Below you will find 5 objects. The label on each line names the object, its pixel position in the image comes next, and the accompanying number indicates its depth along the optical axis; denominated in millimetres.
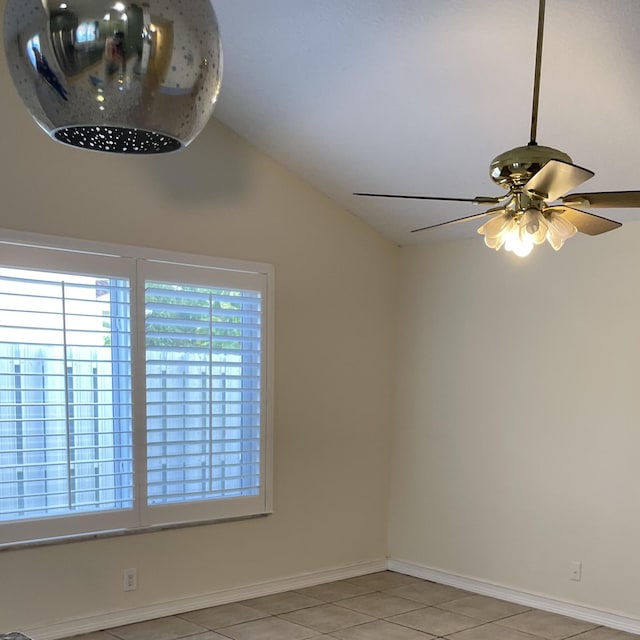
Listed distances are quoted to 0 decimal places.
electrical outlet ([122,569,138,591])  3941
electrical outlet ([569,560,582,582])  4227
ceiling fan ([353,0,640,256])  2240
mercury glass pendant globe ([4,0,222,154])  782
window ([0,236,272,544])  3582
